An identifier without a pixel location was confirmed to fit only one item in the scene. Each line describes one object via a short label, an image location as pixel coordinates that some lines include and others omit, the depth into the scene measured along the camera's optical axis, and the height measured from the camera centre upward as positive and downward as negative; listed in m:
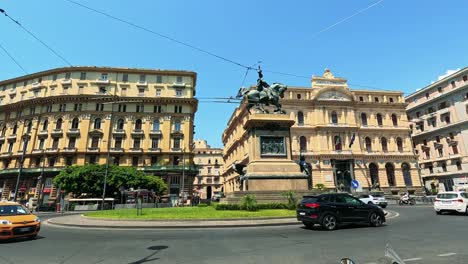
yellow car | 8.93 -0.97
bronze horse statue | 19.70 +7.12
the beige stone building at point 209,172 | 96.88 +7.83
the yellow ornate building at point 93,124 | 49.25 +14.19
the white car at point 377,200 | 25.95 -0.93
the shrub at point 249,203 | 14.74 -0.62
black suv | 10.50 -0.84
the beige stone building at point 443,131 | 49.12 +12.15
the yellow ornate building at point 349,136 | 49.97 +11.10
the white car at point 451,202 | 15.55 -0.78
